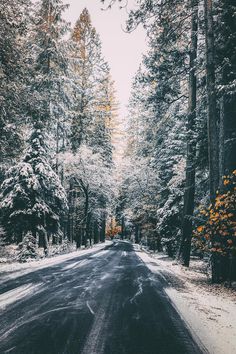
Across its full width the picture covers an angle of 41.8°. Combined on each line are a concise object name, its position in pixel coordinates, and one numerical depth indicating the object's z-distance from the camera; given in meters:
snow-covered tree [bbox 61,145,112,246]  29.92
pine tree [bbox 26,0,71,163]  22.20
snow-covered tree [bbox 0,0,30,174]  11.32
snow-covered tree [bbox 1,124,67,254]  17.69
